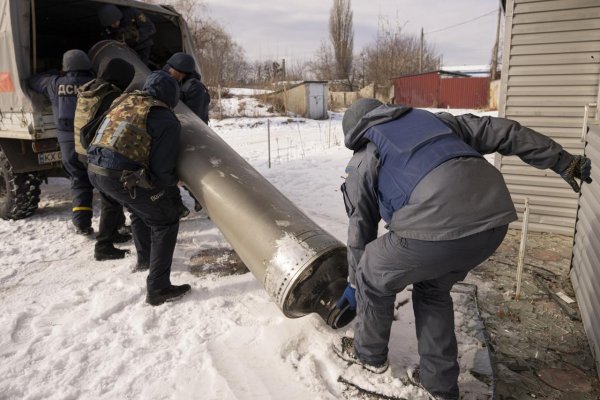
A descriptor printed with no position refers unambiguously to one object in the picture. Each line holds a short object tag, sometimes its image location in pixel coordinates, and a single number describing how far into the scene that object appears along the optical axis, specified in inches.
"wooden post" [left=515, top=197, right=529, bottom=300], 122.4
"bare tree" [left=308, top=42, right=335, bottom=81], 1544.0
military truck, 183.0
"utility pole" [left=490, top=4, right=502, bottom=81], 1071.5
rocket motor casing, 108.4
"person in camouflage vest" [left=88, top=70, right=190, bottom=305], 121.3
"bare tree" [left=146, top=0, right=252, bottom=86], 861.8
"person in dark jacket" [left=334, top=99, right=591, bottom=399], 76.8
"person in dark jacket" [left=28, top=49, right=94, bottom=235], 171.0
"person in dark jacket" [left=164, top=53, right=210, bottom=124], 178.4
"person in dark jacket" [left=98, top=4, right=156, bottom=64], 200.8
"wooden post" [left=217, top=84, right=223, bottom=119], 732.9
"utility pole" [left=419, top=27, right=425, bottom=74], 1433.3
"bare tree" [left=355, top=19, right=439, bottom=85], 1368.1
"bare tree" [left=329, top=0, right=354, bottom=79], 1487.5
